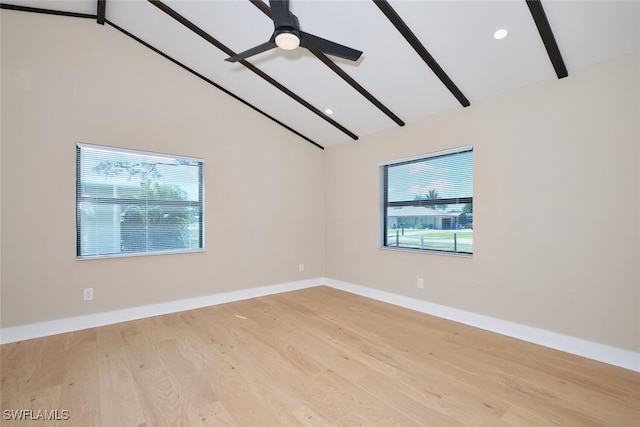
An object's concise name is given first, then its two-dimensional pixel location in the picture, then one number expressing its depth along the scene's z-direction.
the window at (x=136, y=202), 3.12
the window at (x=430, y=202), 3.32
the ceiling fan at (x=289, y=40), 1.83
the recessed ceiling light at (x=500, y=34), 2.28
